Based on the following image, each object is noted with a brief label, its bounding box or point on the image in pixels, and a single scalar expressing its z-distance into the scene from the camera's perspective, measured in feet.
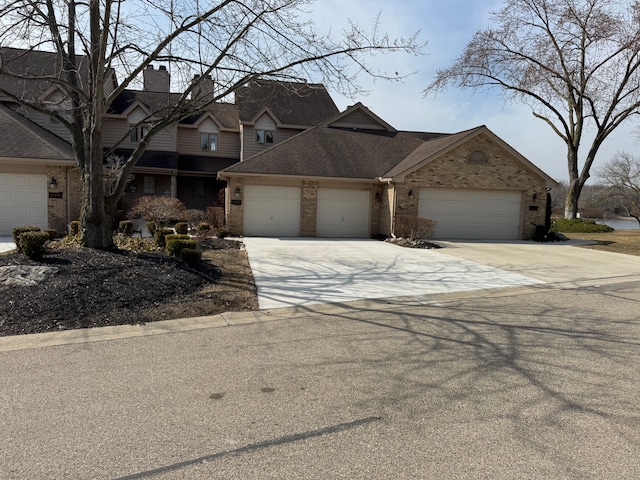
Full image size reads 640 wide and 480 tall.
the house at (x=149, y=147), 51.49
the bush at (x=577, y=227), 78.89
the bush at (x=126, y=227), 44.60
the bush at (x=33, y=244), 24.70
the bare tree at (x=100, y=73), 28.73
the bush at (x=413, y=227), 51.80
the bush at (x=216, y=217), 56.90
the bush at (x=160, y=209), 52.34
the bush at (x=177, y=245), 29.40
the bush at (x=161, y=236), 34.81
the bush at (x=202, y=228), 50.17
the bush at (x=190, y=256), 28.58
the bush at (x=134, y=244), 33.63
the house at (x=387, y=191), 57.02
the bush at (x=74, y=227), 40.91
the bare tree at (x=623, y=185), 159.12
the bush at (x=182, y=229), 44.11
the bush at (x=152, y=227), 47.37
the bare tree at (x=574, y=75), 80.07
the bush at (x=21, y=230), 30.21
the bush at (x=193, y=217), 57.00
